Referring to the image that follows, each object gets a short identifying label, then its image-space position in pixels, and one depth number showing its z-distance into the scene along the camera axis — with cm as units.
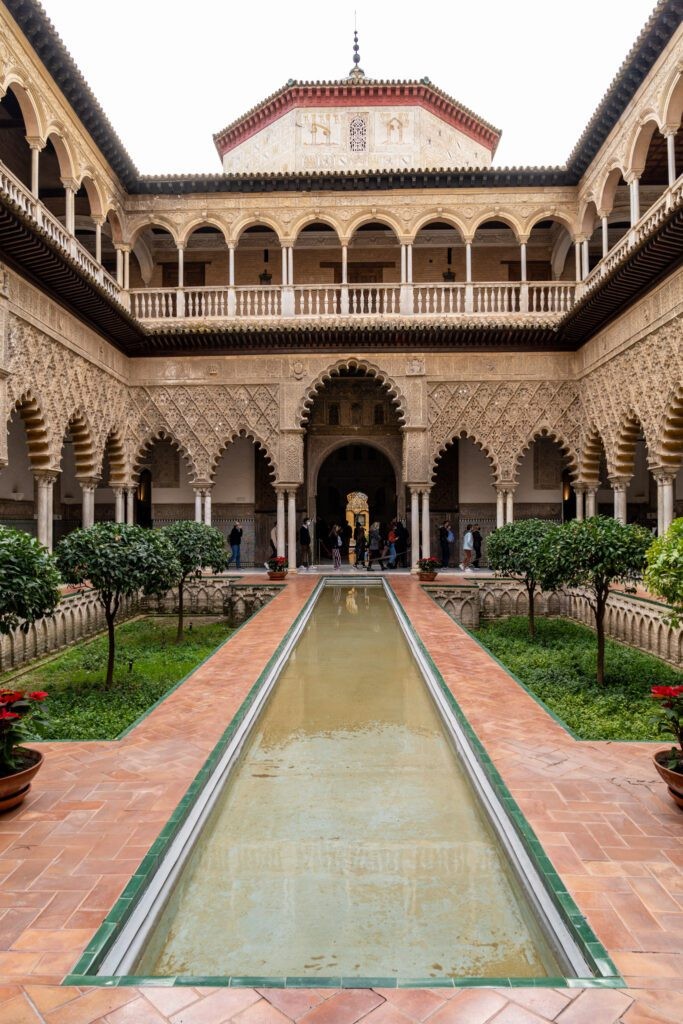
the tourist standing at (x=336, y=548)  1656
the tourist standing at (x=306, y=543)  1662
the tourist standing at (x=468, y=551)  1628
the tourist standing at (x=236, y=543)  1722
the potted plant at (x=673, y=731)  327
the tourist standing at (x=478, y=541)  1730
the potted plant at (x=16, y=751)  332
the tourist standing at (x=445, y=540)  1695
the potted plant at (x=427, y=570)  1377
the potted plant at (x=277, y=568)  1399
